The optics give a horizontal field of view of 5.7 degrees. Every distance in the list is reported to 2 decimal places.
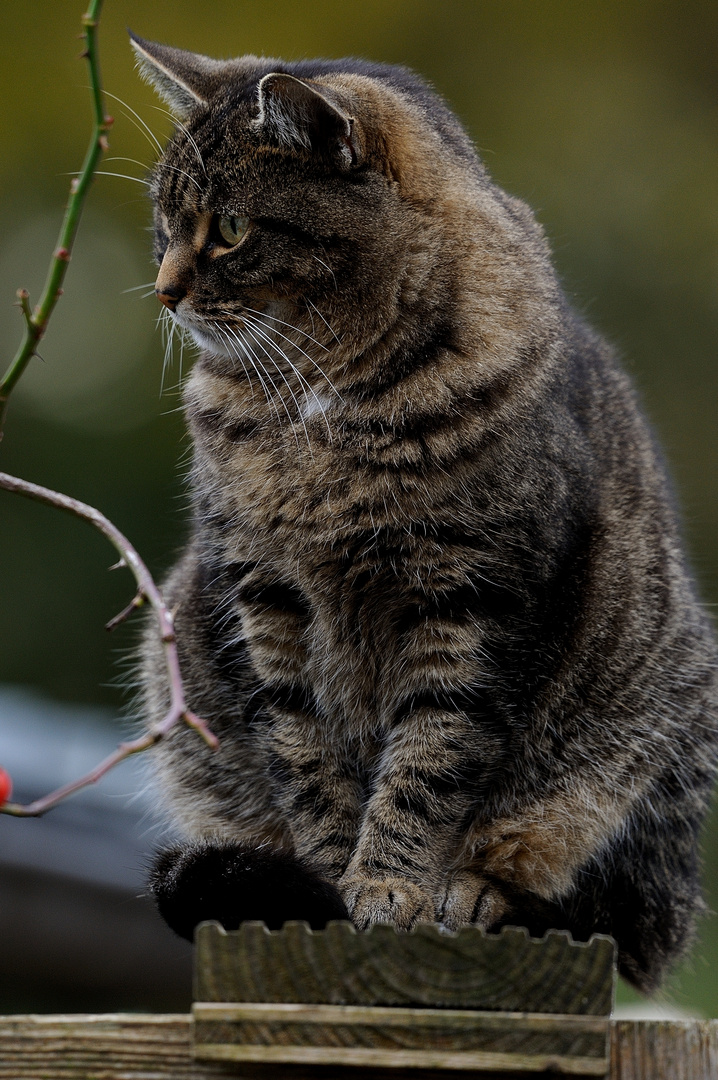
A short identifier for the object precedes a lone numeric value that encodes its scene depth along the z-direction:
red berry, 2.80
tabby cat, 3.09
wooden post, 2.86
